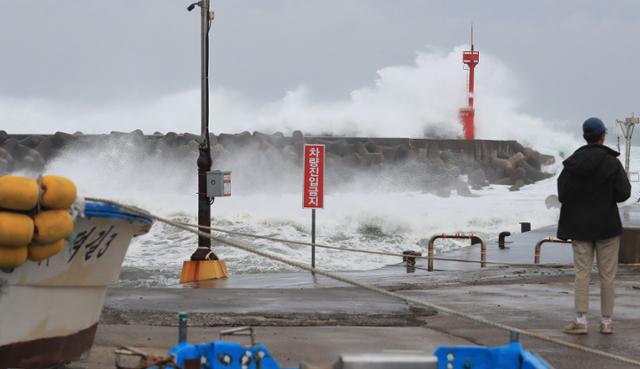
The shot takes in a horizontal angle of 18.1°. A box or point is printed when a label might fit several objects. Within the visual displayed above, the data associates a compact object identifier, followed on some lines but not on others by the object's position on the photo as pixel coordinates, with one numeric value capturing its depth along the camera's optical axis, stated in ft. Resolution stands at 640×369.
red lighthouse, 472.44
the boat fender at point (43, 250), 33.99
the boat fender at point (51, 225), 32.91
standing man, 50.31
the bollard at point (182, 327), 33.45
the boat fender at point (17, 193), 31.68
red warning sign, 114.62
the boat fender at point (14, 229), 31.68
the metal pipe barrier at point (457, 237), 112.79
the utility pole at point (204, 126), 111.14
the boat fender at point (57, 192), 32.91
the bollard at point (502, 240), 147.95
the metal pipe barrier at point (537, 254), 110.93
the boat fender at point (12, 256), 32.82
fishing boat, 36.01
